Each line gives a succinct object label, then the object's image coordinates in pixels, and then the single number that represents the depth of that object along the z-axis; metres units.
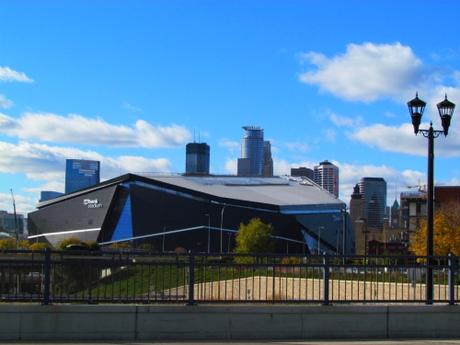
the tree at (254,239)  122.44
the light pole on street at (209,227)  153.70
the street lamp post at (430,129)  17.80
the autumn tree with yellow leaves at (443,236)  70.62
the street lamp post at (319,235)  159.38
